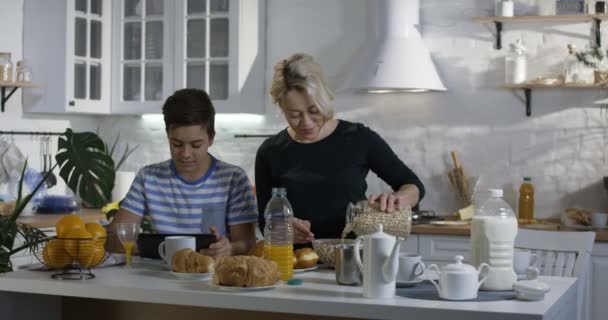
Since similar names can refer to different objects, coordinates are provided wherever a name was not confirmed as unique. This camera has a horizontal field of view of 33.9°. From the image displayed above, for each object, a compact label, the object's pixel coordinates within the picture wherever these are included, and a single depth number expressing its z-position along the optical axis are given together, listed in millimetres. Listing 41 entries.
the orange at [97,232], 2797
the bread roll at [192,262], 2777
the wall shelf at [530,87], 5210
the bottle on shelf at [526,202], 5340
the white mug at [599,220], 5059
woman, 3314
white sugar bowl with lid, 2436
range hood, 5383
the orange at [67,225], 2777
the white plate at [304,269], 2889
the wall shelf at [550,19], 5234
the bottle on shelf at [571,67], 5238
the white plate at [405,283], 2631
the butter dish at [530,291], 2408
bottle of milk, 2596
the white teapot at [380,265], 2441
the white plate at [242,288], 2547
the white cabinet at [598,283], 4828
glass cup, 2900
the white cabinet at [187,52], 5812
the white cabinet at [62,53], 5746
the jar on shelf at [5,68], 5551
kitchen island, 2342
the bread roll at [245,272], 2557
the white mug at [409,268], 2623
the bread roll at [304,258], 2924
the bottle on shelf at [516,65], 5344
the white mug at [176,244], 2861
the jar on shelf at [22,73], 5652
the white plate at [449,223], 5121
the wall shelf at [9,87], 5555
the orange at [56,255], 2783
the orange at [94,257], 2777
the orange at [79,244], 2758
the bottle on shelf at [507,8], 5348
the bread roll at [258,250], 2873
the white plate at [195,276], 2773
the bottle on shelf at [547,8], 5309
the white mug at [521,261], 2758
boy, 3043
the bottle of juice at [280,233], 2760
